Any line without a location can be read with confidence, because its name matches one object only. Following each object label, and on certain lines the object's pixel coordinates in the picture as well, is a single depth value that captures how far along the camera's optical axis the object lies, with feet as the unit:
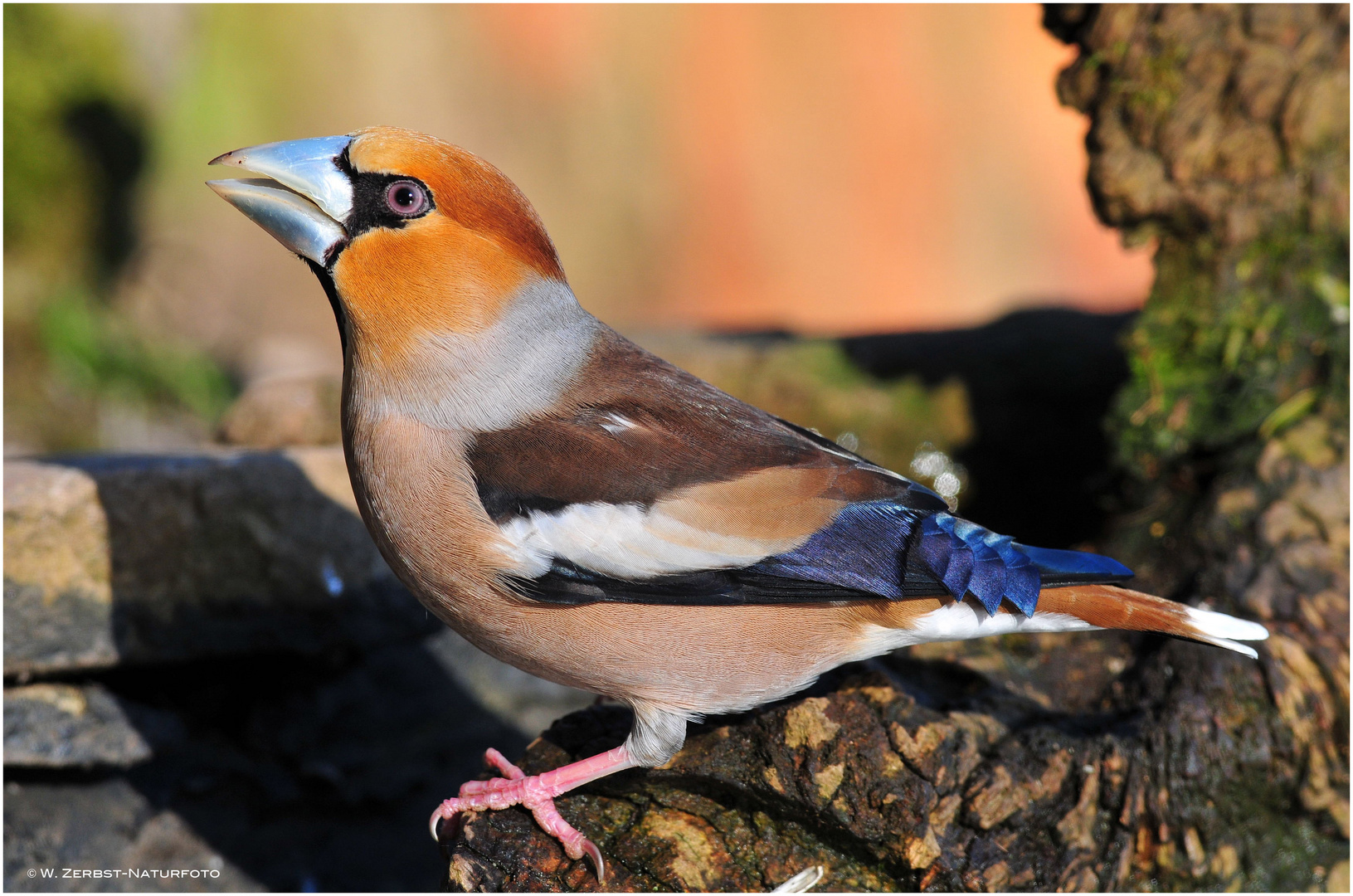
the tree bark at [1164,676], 22.02
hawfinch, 20.49
